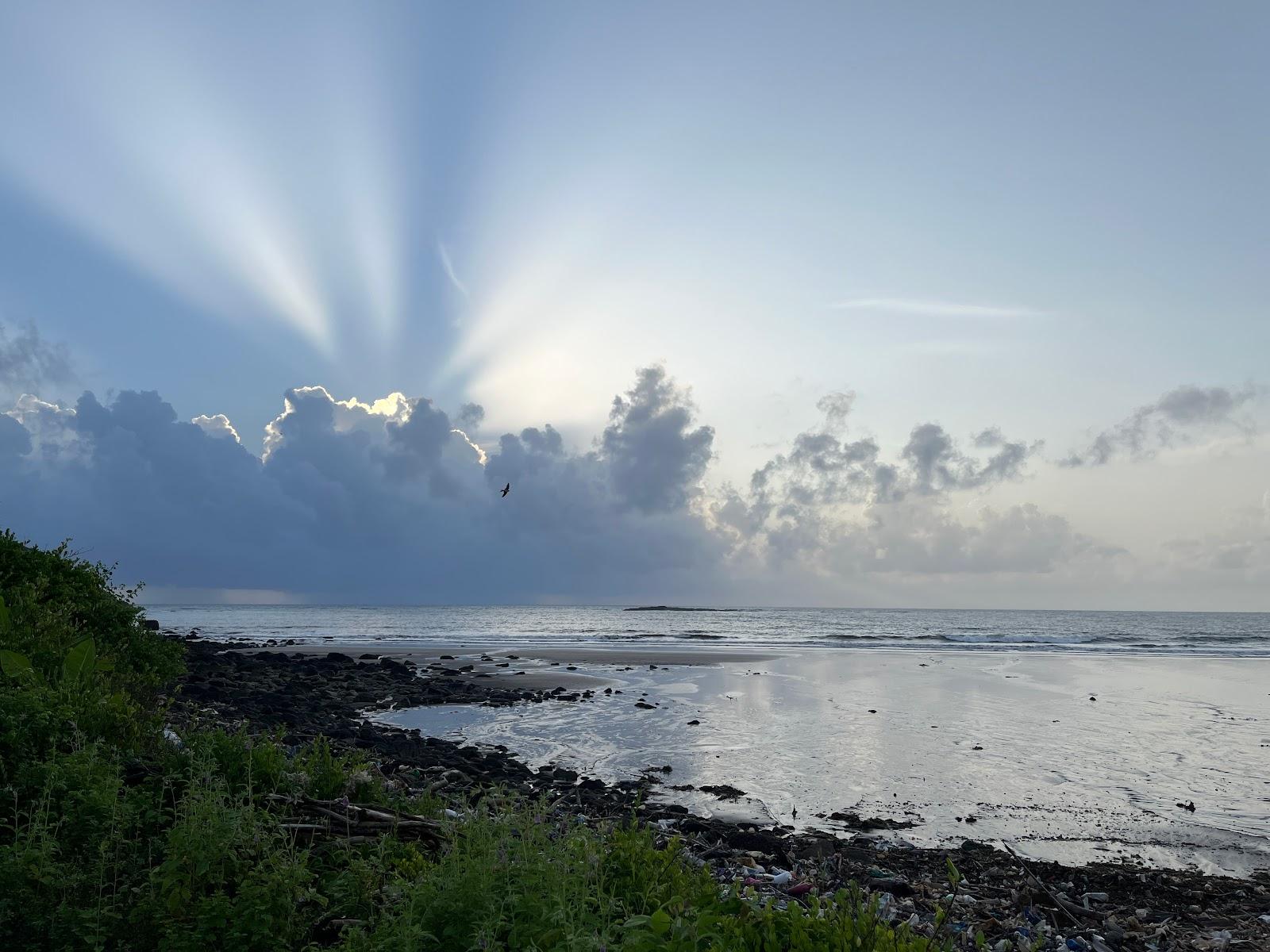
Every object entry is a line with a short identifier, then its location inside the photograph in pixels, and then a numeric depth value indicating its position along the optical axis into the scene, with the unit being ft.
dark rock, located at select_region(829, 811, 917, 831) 37.22
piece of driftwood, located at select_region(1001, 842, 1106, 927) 25.17
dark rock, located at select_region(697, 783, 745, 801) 42.37
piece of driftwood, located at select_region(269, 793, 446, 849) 20.11
